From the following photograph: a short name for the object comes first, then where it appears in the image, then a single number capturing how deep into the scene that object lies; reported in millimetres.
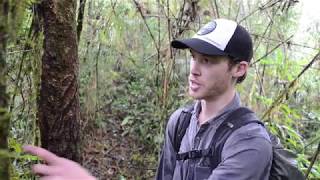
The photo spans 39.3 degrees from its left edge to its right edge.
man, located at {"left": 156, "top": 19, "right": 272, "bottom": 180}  1680
